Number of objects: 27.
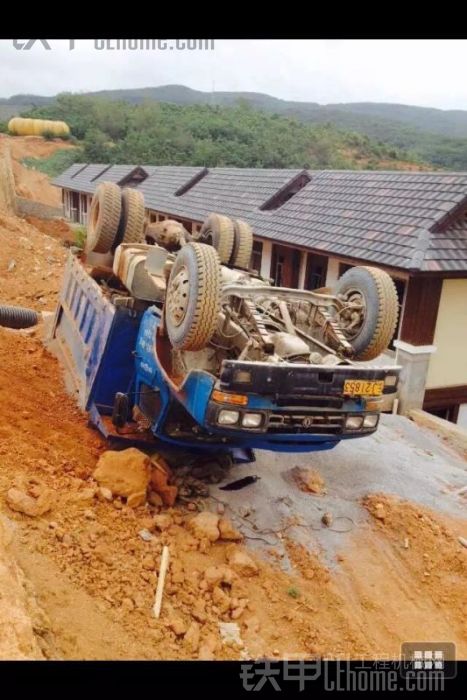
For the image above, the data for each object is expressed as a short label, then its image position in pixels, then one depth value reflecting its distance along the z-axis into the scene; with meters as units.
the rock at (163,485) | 5.93
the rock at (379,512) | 6.43
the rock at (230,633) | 4.50
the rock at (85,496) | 5.37
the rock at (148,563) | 4.91
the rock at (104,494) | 5.53
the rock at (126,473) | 5.70
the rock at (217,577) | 4.98
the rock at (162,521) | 5.51
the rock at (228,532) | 5.61
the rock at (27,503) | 4.91
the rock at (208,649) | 4.18
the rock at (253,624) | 4.67
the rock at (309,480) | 6.67
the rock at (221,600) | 4.80
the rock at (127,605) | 4.38
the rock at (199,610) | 4.58
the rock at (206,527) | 5.51
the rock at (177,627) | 4.33
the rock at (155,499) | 5.89
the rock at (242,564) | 5.26
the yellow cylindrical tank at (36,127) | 57.47
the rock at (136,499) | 5.64
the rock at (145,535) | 5.27
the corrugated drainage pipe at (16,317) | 10.81
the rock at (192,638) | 4.25
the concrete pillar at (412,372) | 10.82
